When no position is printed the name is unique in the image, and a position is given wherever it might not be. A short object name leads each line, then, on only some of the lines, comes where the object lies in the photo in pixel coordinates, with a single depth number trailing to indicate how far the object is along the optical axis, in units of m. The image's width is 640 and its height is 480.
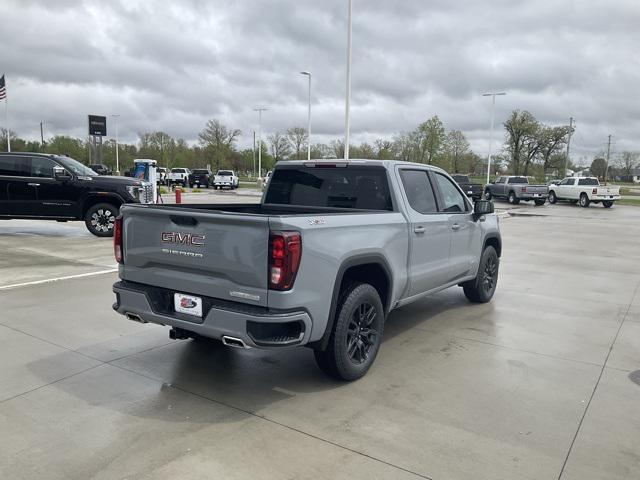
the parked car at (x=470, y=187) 32.66
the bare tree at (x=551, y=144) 65.94
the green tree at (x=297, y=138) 79.62
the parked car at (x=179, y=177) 47.69
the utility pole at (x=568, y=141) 65.16
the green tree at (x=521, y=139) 65.25
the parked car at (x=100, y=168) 47.59
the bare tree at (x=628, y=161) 110.62
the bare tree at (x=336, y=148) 71.50
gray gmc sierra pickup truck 3.48
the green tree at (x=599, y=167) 98.54
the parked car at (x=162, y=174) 47.08
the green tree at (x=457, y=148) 65.00
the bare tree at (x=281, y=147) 80.12
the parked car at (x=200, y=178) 46.34
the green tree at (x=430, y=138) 53.94
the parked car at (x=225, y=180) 44.41
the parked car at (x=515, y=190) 32.03
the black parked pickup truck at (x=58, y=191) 11.83
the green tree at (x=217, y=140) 72.81
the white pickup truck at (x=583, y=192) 30.95
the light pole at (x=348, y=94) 21.76
